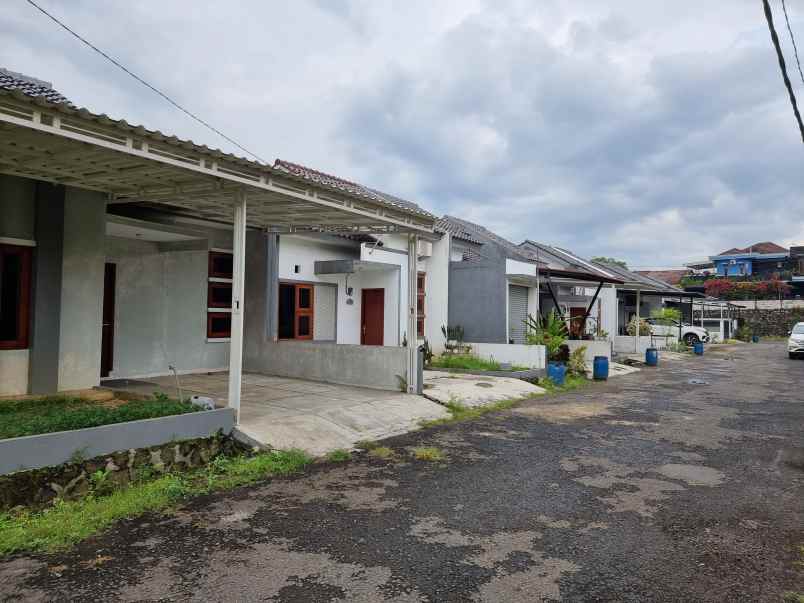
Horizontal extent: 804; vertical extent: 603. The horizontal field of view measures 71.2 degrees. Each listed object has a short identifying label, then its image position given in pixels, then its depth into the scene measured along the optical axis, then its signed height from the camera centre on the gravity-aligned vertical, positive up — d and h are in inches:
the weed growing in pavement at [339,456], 277.1 -69.8
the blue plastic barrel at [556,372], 588.3 -55.2
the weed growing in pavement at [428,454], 283.7 -70.4
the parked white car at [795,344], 983.6 -36.2
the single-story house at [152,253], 255.9 +44.4
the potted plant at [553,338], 637.3 -21.3
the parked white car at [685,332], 1283.2 -23.2
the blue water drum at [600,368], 644.1 -54.6
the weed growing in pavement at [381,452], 286.7 -70.1
